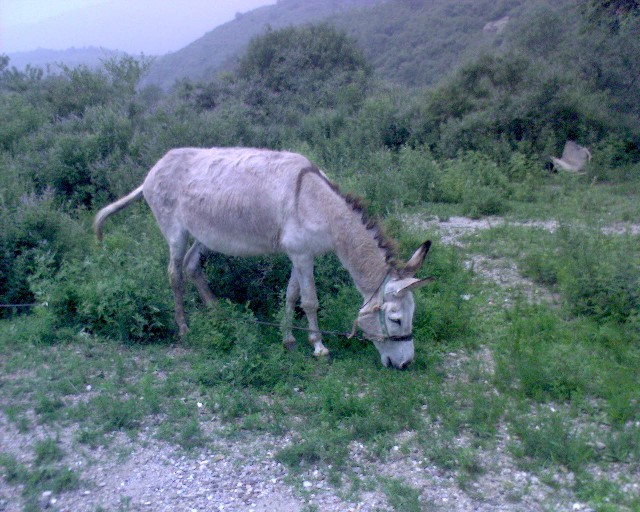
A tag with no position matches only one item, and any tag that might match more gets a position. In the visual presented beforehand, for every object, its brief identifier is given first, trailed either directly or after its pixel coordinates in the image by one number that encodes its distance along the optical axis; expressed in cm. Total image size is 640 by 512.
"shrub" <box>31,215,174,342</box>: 604
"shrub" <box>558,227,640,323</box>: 575
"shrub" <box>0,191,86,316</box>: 704
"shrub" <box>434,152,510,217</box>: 993
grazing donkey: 503
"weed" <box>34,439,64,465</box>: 403
